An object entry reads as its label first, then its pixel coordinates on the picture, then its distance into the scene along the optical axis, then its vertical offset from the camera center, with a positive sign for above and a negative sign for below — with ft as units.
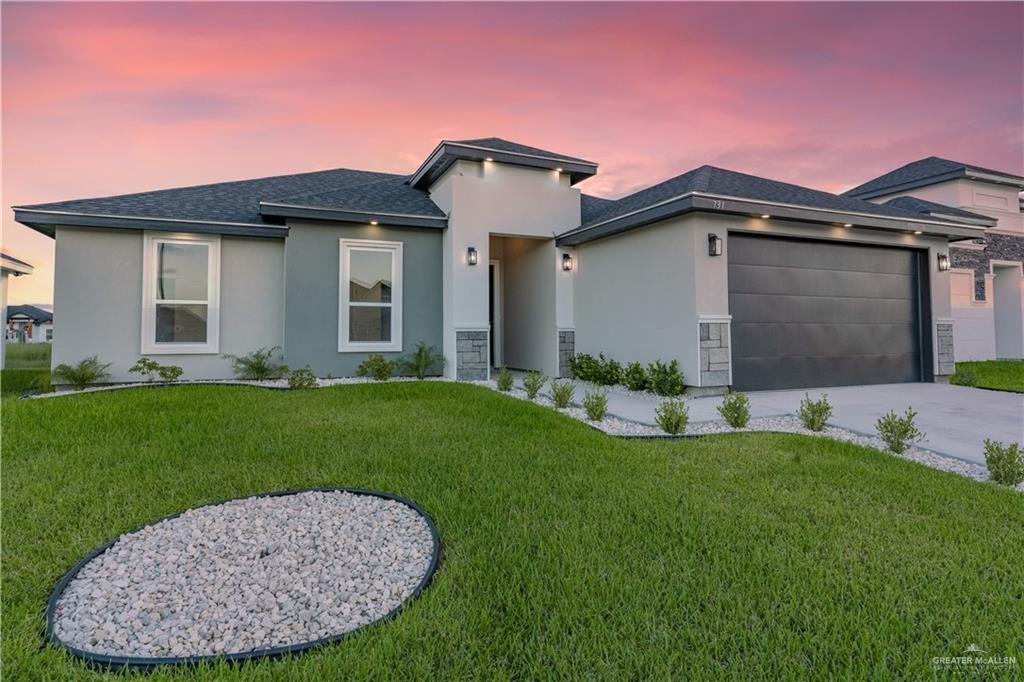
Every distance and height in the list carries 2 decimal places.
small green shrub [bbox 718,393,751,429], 17.34 -2.10
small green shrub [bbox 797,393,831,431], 17.28 -2.25
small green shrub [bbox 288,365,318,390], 24.68 -1.33
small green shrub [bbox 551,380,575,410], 20.98 -1.77
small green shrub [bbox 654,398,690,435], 16.30 -2.24
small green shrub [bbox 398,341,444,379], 30.16 -0.42
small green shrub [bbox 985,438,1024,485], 11.89 -2.81
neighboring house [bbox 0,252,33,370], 38.24 +7.34
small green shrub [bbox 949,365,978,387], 28.55 -1.49
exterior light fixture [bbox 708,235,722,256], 24.30 +5.59
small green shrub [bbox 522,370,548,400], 23.06 -1.40
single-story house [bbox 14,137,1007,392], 25.85 +4.91
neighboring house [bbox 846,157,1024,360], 45.55 +10.63
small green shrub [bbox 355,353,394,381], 28.37 -0.73
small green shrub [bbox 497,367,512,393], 25.21 -1.42
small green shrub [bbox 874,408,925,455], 14.70 -2.45
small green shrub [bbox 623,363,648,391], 26.25 -1.28
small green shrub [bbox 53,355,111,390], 25.64 -0.90
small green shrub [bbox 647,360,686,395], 24.57 -1.30
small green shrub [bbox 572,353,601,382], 29.94 -0.80
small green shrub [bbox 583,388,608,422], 18.69 -2.07
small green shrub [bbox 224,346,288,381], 28.50 -0.60
